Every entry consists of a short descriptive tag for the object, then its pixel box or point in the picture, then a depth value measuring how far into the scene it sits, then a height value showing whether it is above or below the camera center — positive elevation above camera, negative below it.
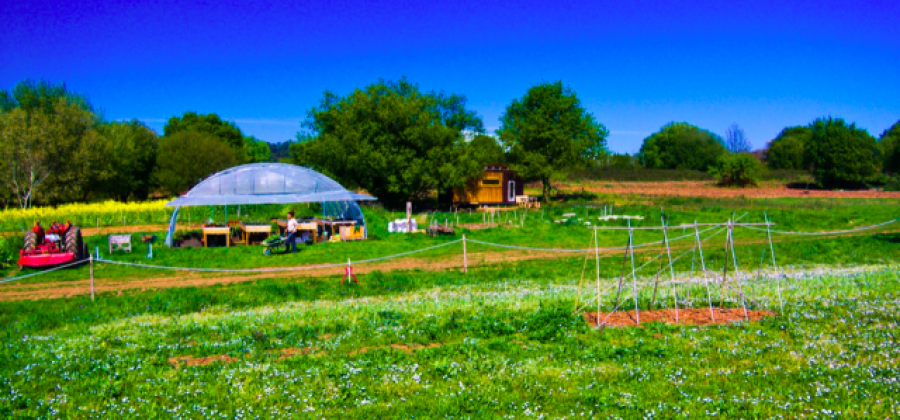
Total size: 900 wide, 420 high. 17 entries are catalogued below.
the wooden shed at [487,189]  47.19 +0.70
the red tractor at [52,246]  19.39 -1.33
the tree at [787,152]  104.81 +7.15
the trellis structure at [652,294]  11.09 -2.41
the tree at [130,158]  48.41 +4.51
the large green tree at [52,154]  39.06 +4.06
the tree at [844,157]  62.56 +3.47
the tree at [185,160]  53.03 +4.42
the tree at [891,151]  64.94 +4.61
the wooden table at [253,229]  25.12 -1.15
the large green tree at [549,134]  49.03 +5.59
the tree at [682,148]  115.19 +9.40
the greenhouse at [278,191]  25.73 +0.61
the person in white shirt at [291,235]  22.25 -1.30
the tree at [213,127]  71.25 +10.36
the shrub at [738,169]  67.25 +2.56
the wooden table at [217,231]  24.16 -1.13
